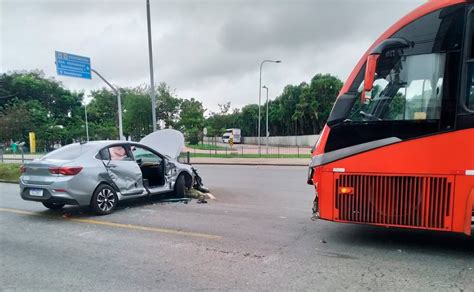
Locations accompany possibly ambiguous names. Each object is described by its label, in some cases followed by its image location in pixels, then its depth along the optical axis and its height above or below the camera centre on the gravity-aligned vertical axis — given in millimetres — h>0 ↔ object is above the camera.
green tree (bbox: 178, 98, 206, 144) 53028 -535
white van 60938 -3335
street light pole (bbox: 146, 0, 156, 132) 13133 +2158
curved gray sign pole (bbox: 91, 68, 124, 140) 19234 +1510
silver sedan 7203 -1290
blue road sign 19000 +2704
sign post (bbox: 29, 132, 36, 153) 44675 -3296
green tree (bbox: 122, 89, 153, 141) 50344 +68
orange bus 4742 -223
